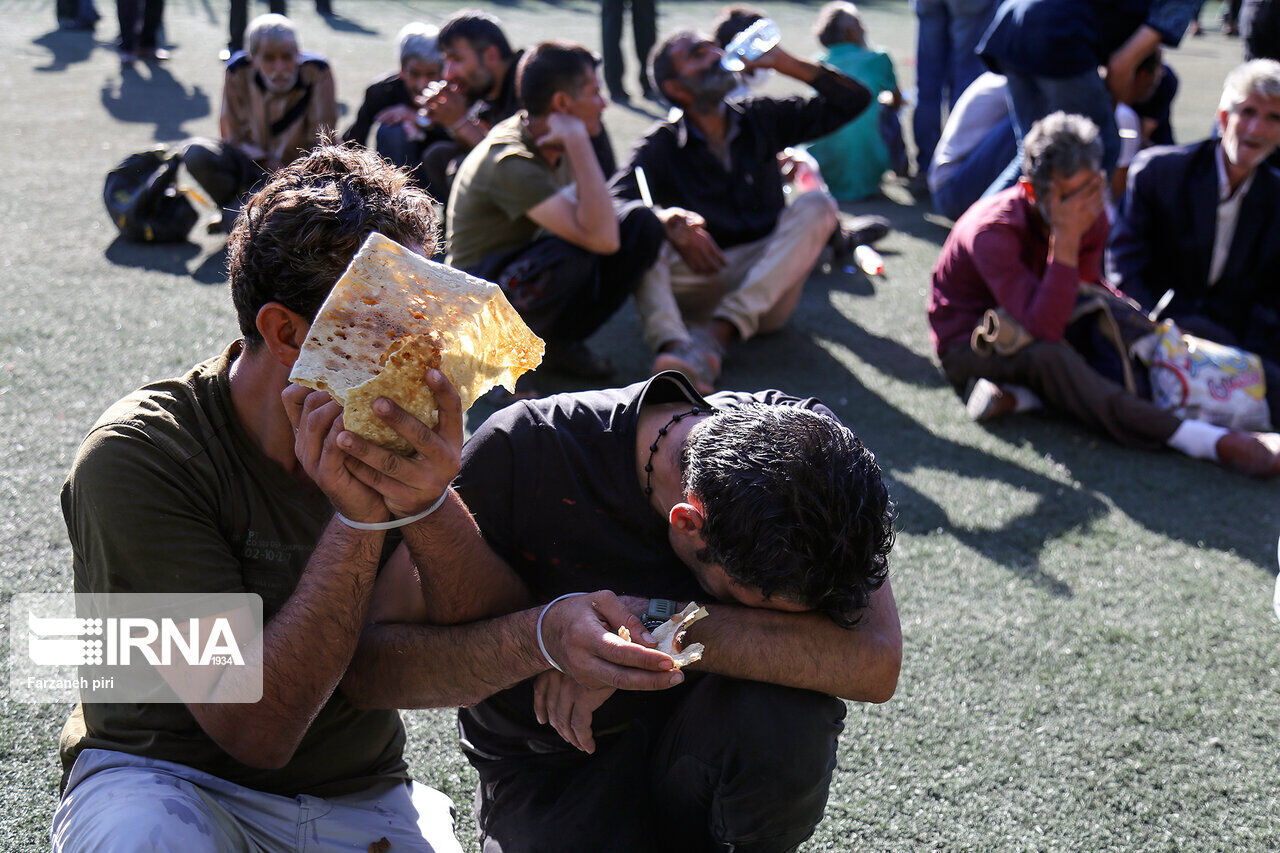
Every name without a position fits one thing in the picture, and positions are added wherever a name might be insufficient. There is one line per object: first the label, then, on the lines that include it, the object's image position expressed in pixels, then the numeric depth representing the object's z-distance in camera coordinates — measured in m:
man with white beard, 5.75
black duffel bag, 5.28
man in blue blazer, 4.21
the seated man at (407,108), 5.61
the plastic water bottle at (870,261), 5.36
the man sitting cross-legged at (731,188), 4.57
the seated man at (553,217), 3.89
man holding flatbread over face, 1.51
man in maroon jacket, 3.84
